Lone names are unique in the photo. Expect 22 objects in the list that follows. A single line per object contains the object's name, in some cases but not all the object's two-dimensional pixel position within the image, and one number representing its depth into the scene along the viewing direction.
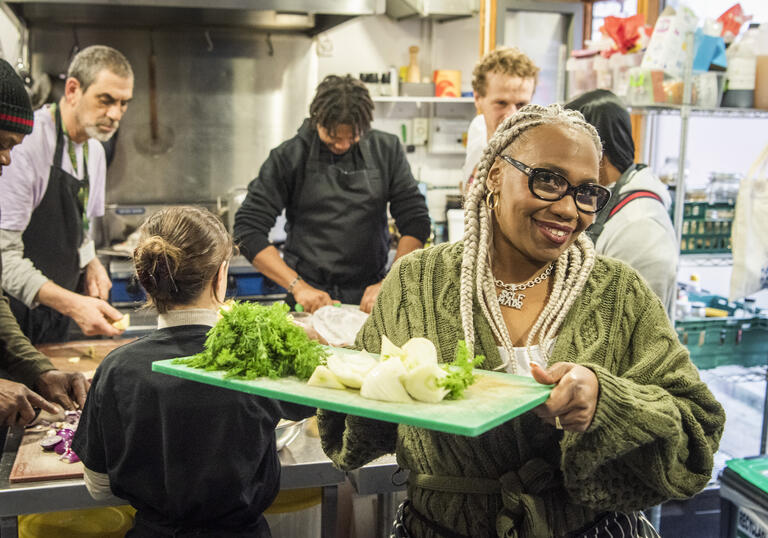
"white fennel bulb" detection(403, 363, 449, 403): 1.08
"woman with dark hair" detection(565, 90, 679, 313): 2.12
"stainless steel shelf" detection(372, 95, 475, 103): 5.25
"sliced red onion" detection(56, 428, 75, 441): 1.96
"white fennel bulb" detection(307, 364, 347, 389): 1.17
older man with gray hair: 2.84
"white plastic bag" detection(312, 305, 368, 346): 2.53
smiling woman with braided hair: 1.19
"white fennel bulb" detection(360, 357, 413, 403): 1.09
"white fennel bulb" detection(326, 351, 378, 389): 1.16
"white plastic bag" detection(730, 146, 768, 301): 3.13
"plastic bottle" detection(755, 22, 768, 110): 3.09
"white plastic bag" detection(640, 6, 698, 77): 3.11
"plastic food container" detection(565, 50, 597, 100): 3.65
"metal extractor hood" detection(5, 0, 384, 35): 3.47
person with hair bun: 1.59
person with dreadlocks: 3.13
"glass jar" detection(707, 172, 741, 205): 3.55
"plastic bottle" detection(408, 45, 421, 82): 5.43
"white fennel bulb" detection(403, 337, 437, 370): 1.14
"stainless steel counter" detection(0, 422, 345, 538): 1.76
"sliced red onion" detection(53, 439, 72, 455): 1.91
